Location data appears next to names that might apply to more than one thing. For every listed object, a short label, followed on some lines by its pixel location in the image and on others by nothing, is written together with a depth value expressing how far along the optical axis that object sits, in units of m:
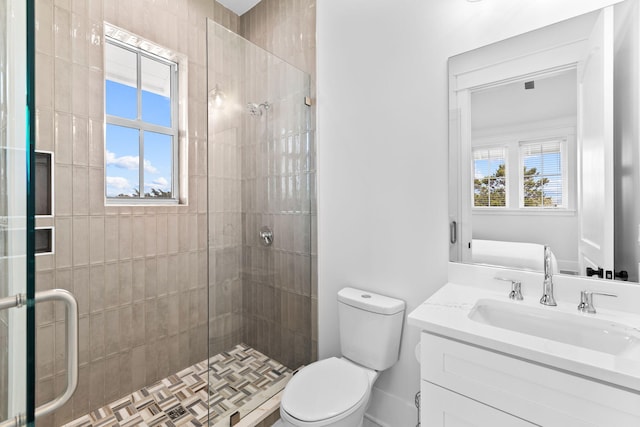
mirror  1.04
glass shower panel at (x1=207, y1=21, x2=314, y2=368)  1.50
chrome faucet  1.11
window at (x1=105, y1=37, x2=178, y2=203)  1.91
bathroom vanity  0.73
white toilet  1.20
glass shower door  0.48
